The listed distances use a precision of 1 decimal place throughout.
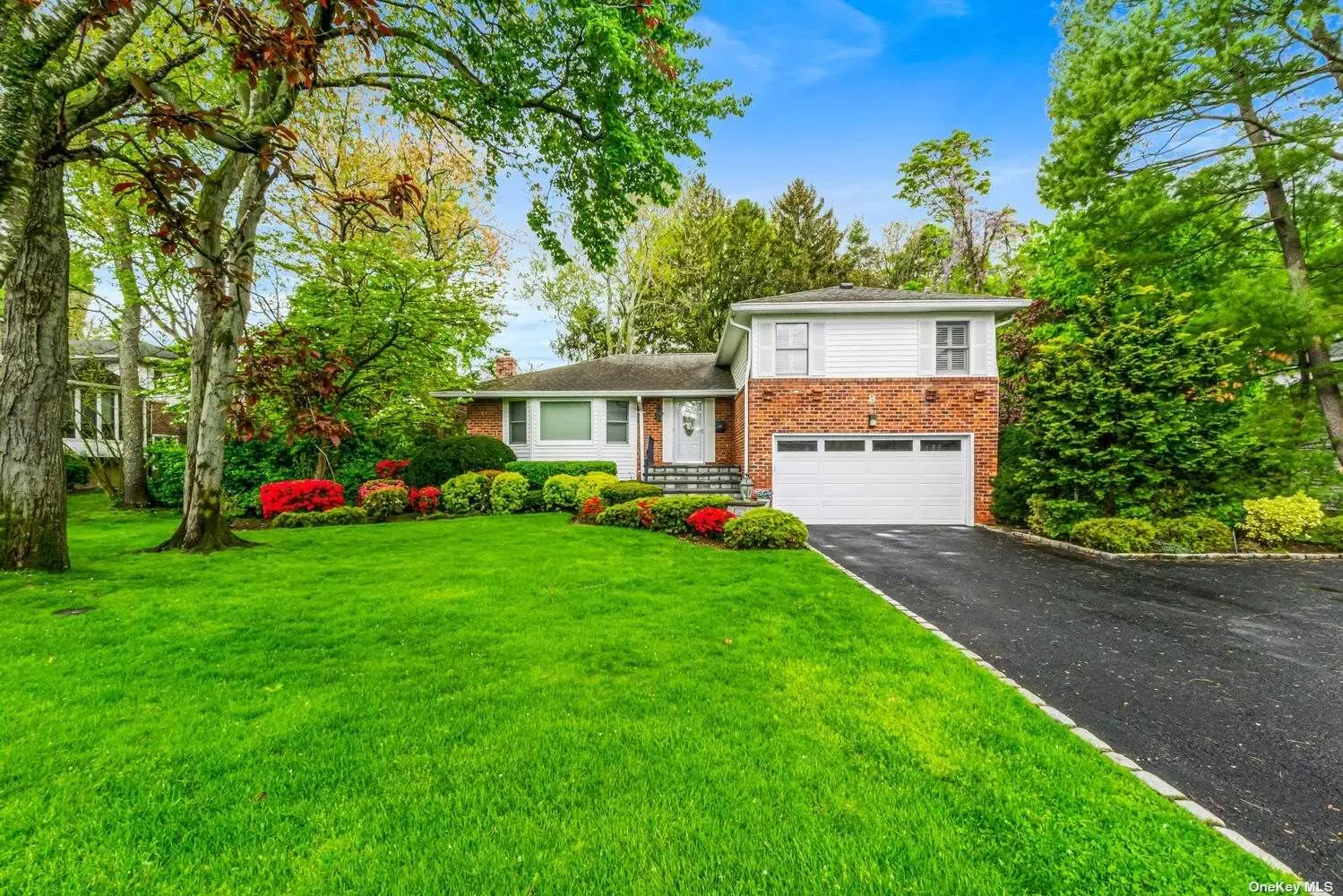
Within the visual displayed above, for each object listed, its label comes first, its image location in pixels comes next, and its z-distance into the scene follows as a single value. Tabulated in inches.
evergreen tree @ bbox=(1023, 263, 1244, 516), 351.9
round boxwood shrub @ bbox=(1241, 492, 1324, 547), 331.3
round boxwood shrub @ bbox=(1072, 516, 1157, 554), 327.0
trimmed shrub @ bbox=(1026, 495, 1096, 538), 374.0
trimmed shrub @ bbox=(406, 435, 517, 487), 501.4
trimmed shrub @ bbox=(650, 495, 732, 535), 373.1
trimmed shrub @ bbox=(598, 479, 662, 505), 435.5
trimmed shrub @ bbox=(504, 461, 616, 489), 530.6
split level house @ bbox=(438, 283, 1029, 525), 475.5
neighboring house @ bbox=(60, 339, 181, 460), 573.4
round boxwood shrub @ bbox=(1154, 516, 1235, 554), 326.6
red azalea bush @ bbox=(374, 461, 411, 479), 517.0
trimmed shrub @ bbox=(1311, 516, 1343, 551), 327.9
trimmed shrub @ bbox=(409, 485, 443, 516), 459.5
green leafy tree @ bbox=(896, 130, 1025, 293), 814.5
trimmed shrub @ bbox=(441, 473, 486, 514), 464.8
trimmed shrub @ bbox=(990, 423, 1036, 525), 438.3
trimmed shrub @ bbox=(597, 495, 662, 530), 388.5
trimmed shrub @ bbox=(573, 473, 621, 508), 455.8
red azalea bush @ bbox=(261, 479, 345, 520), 438.5
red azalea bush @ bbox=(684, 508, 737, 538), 344.5
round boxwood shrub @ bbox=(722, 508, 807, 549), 320.5
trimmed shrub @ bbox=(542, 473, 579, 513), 476.4
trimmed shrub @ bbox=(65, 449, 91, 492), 689.0
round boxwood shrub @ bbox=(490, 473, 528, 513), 466.3
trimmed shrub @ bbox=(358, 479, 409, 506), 449.1
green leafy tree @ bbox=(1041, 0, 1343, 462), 362.3
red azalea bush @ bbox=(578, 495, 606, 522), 413.1
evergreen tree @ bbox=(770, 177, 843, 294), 1010.7
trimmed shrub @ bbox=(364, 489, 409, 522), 442.3
